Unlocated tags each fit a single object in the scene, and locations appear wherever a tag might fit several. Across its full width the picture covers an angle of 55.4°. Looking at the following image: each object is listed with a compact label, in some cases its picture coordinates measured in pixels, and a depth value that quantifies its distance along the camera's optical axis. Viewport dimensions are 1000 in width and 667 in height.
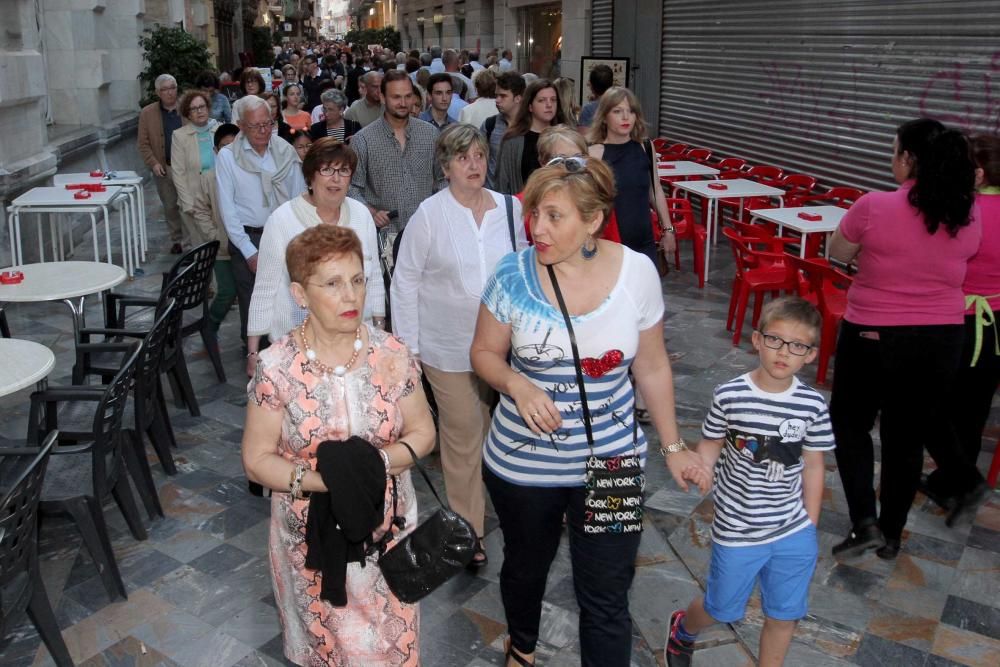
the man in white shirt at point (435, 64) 14.41
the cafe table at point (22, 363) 3.66
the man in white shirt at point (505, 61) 15.98
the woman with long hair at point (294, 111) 10.57
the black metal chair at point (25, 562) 2.80
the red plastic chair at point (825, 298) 5.71
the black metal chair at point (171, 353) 4.83
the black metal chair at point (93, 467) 3.61
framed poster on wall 11.82
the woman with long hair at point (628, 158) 4.88
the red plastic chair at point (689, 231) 8.42
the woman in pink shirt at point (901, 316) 3.45
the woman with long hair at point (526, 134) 5.52
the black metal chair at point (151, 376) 4.30
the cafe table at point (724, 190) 8.50
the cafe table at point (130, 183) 8.64
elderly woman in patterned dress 2.41
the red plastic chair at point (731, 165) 10.50
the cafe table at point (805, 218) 6.88
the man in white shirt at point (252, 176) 5.73
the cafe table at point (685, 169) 9.84
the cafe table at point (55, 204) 7.55
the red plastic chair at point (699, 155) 11.52
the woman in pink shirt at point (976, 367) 3.91
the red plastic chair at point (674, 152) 11.51
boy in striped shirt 2.80
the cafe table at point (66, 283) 4.94
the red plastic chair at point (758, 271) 6.61
